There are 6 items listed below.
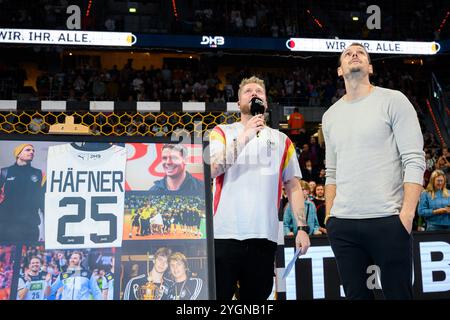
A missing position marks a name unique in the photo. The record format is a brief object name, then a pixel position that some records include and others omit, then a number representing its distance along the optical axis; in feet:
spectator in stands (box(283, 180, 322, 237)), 21.29
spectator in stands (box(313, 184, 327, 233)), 24.47
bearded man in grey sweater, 8.09
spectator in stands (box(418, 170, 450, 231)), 22.33
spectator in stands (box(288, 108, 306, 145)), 50.37
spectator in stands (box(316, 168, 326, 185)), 38.02
